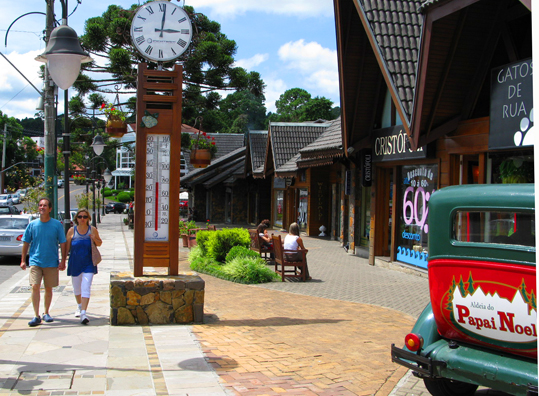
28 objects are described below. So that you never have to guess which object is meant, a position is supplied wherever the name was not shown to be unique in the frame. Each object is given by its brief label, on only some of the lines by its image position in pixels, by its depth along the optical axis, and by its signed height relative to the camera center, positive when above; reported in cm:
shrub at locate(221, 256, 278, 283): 1261 -154
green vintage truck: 451 -76
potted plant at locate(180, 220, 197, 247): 2114 -101
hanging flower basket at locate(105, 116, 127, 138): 1352 +187
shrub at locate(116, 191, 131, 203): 7150 +85
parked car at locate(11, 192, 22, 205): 6293 +49
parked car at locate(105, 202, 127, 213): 6488 -40
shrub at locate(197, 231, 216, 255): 1580 -101
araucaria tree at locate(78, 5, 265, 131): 2543 +681
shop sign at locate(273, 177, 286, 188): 3085 +125
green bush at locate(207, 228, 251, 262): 1509 -102
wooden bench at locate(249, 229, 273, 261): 1583 -120
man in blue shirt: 793 -69
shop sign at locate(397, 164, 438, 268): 1371 -14
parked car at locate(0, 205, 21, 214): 3417 -44
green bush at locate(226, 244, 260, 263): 1407 -125
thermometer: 839 +24
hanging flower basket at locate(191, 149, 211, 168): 1992 +169
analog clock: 845 +261
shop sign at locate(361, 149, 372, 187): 1644 +105
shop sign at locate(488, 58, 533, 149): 956 +179
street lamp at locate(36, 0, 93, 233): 748 +200
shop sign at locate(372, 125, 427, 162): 1407 +161
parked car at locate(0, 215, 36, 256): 1680 -109
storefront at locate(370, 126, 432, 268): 1383 +23
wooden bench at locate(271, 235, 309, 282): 1277 -130
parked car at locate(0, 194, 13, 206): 5203 +55
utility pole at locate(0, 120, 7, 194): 6812 +541
